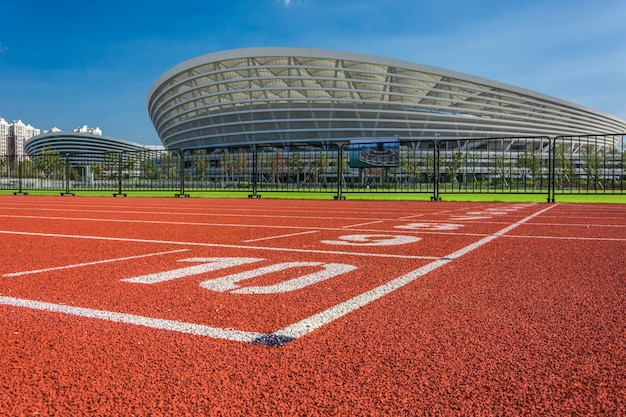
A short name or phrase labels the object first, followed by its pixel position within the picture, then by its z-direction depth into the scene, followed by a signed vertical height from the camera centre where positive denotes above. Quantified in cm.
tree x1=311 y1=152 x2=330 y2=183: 3478 +183
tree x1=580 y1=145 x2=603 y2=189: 2678 +143
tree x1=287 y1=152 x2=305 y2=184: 3486 +191
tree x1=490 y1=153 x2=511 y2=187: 4075 +178
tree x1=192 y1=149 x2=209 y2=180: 3217 +190
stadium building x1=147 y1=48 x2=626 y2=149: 7850 +1558
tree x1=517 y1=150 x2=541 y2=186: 3222 +160
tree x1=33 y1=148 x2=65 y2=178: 3132 +181
